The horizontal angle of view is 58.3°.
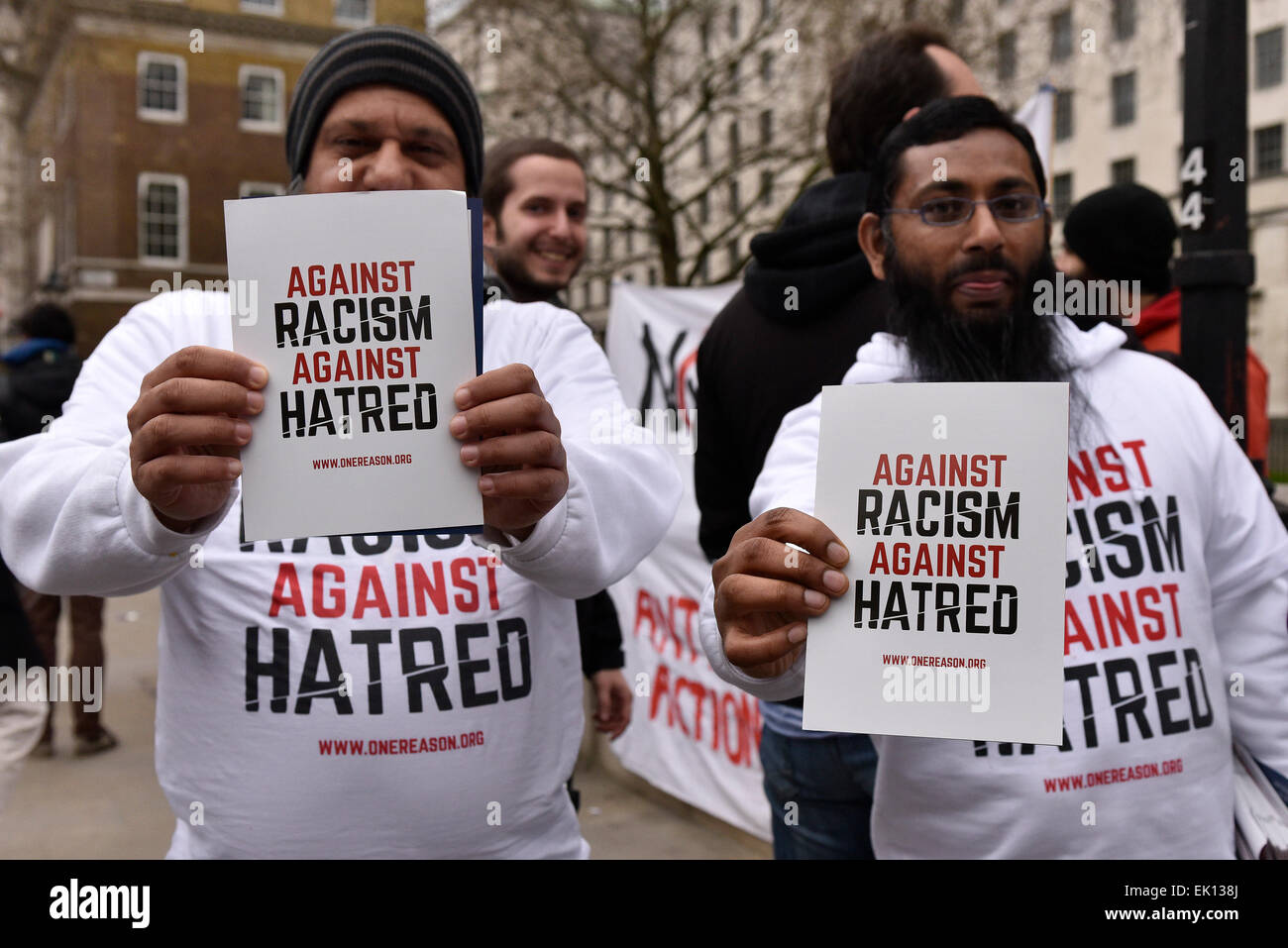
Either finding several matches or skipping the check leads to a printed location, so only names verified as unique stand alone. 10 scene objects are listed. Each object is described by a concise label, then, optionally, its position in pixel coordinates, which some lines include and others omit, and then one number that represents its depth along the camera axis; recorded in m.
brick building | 26.09
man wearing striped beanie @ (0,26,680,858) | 1.52
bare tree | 12.97
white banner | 4.55
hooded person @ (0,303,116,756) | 5.69
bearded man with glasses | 1.64
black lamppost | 2.49
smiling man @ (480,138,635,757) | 3.39
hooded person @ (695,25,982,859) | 2.22
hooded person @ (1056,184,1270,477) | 3.12
